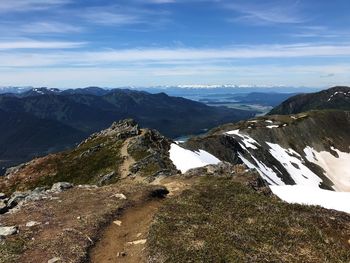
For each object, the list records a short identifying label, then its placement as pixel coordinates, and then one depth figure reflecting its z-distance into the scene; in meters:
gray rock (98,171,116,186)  66.75
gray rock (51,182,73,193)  43.79
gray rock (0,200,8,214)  41.60
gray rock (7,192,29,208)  43.43
